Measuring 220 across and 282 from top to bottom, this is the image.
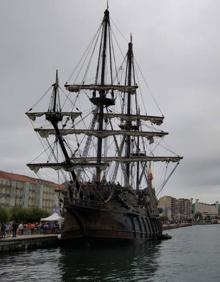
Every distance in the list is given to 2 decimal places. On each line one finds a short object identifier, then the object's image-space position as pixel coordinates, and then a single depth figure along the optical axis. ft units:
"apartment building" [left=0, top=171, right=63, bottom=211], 364.50
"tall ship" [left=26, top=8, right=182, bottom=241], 117.08
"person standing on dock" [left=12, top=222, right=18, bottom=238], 112.32
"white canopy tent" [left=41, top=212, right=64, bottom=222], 135.01
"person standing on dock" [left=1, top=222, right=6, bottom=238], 110.75
